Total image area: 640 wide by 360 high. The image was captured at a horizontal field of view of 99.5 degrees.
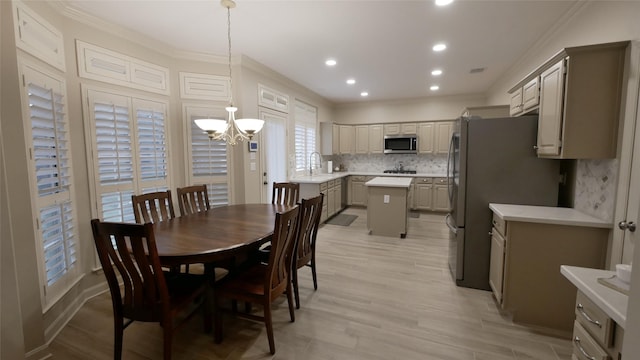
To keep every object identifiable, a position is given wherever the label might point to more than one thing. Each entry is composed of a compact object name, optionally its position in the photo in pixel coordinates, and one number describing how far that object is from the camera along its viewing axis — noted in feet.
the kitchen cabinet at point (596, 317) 3.66
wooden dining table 5.93
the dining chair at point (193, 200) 9.70
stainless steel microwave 21.59
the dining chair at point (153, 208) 8.20
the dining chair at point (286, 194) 11.45
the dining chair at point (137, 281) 5.24
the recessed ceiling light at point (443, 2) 7.95
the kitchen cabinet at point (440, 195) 20.36
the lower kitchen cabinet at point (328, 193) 16.90
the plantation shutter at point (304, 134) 18.42
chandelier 7.97
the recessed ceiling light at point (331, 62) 13.02
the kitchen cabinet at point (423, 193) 20.85
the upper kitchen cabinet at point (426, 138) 21.48
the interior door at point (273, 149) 14.51
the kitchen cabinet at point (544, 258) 6.89
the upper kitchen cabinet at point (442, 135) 20.94
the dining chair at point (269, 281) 6.46
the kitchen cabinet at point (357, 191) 22.47
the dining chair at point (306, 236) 7.84
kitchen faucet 20.73
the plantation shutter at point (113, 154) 9.14
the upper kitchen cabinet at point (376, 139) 22.89
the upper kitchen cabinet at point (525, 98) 8.23
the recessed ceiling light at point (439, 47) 11.20
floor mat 18.30
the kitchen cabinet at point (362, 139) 23.35
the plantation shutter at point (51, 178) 6.88
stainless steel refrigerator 8.58
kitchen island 15.02
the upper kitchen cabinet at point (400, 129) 21.89
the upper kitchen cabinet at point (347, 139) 23.63
